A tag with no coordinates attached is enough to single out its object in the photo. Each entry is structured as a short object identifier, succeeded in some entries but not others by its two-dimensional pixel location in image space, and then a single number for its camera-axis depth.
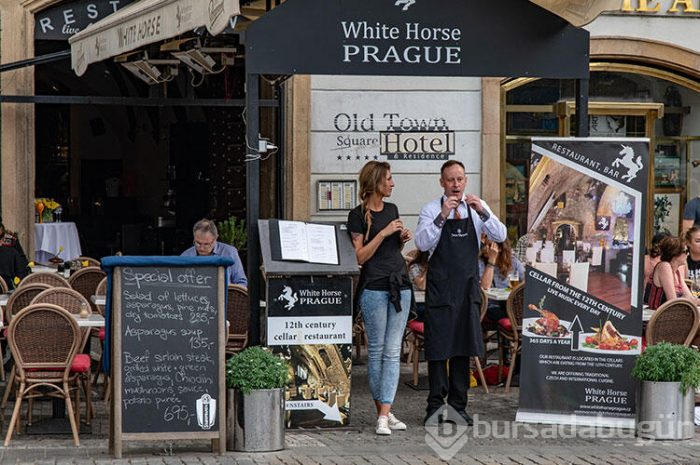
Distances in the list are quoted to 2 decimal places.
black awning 18.20
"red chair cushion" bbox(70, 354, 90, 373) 18.19
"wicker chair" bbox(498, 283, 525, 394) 22.23
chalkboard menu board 16.23
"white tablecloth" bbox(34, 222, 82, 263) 29.64
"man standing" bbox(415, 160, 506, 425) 18.36
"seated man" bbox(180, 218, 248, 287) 21.45
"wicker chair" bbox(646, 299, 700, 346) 19.86
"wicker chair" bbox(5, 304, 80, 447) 17.66
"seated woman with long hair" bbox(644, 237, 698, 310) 21.52
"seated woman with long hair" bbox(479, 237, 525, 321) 19.28
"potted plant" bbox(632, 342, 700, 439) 17.92
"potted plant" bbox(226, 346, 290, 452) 16.78
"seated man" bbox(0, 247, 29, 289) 24.64
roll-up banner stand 18.44
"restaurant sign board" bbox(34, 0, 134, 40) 28.87
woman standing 18.05
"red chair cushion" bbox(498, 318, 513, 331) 22.84
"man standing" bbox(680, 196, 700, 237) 30.95
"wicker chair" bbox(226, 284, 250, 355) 20.59
